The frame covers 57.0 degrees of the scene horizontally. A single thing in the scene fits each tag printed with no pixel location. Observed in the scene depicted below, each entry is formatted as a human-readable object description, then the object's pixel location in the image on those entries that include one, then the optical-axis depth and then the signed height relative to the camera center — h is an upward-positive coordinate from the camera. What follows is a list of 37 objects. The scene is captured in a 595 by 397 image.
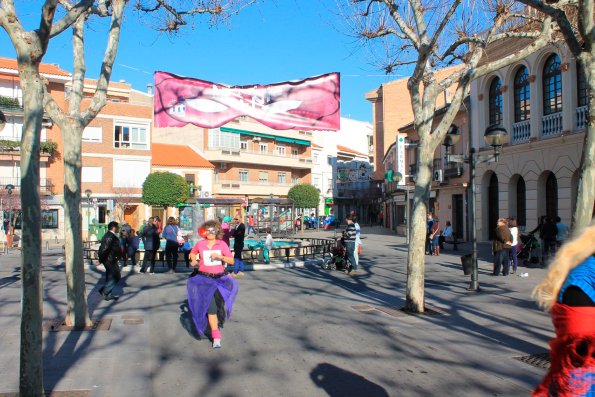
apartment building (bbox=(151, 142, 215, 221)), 51.41 +4.29
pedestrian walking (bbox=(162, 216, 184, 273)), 16.02 -0.98
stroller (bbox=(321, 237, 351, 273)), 16.02 -1.47
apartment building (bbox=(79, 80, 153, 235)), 45.03 +4.37
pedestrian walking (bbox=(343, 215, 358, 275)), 15.18 -0.89
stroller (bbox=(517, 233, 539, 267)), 17.50 -1.31
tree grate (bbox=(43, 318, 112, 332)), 7.94 -1.72
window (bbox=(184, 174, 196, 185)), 53.25 +3.13
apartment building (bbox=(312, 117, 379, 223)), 70.19 +4.58
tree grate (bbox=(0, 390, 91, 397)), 5.07 -1.72
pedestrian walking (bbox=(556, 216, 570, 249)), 15.89 -0.70
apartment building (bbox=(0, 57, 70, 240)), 40.41 +4.77
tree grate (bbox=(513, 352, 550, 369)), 6.19 -1.77
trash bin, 13.80 -1.41
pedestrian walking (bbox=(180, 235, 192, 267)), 16.73 -1.31
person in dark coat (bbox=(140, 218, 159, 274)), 15.78 -0.90
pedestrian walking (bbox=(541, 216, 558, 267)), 16.39 -0.84
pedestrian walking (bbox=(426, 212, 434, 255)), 21.84 -1.12
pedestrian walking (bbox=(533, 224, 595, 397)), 2.42 -0.49
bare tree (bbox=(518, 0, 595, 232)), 6.01 +1.57
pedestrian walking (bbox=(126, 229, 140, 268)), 15.84 -1.01
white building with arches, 19.41 +2.88
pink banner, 9.62 +1.94
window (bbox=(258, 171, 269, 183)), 61.70 +3.73
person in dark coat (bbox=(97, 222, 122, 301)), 10.46 -0.87
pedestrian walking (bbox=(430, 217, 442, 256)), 21.69 -1.12
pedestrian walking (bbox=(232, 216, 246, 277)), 15.55 -1.03
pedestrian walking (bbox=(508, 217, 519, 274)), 15.16 -0.89
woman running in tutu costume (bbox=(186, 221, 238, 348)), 7.23 -1.04
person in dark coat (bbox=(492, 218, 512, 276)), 14.36 -1.02
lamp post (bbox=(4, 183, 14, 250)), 30.65 -1.37
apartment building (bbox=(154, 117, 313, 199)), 57.06 +5.99
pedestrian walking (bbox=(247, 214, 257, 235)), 29.99 -0.96
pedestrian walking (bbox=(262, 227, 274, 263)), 18.16 -1.35
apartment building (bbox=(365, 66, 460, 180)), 54.84 +10.15
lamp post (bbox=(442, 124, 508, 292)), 11.90 +1.18
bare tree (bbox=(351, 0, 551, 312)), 8.96 +1.87
